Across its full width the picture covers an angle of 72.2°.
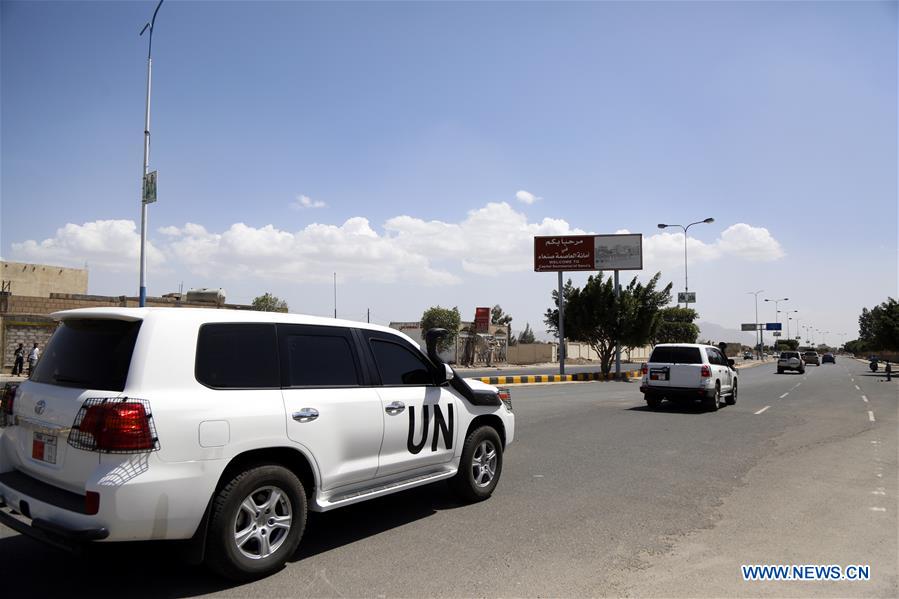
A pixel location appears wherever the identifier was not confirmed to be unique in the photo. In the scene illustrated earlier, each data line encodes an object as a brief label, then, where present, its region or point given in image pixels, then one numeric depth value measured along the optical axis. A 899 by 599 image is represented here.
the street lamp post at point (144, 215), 18.97
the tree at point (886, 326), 49.03
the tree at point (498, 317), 105.91
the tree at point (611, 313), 35.09
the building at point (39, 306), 30.28
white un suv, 3.84
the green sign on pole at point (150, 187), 18.03
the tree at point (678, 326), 75.50
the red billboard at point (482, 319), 60.28
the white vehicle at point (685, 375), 16.16
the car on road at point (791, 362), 45.59
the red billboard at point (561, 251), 39.06
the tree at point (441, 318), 61.09
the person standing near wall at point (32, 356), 27.11
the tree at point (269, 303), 55.47
